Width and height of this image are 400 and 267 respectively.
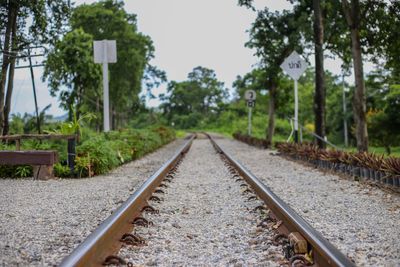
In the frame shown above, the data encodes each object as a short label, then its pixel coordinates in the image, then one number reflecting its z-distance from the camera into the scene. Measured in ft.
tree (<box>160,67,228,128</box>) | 317.42
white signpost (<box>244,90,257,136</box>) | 97.62
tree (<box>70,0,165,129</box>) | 121.49
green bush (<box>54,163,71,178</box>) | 33.87
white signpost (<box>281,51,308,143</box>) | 53.52
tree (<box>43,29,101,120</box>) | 87.97
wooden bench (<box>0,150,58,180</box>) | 31.55
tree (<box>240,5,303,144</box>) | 70.02
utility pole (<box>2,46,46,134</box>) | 48.73
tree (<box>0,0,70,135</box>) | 53.16
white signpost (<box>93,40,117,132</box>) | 56.03
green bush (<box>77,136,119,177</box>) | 35.40
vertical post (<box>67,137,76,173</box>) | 34.27
